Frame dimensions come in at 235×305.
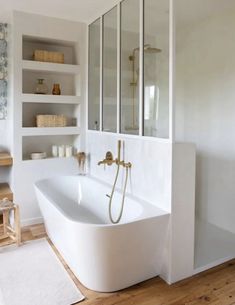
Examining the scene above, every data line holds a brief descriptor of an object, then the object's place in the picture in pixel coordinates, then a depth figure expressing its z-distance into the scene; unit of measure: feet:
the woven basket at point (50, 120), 11.86
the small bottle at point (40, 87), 12.10
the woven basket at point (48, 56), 11.68
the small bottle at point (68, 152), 12.67
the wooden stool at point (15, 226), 9.70
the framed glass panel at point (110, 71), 10.59
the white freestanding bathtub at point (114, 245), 6.66
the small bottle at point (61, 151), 12.62
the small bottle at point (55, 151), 12.68
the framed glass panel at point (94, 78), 11.80
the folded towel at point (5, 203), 9.81
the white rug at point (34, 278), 6.88
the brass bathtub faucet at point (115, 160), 9.44
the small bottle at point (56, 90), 12.36
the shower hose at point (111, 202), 8.96
